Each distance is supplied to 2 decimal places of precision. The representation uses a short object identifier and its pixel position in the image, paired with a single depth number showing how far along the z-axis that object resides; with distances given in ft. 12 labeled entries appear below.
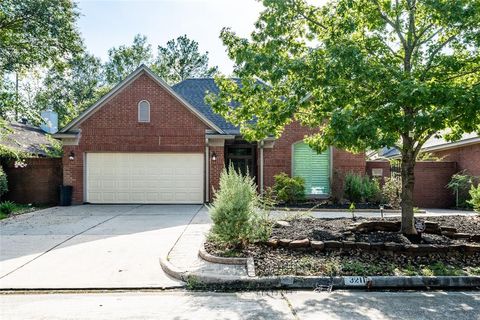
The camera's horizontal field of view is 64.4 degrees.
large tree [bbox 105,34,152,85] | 128.36
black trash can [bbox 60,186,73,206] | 49.57
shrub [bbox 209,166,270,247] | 21.57
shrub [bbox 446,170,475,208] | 49.32
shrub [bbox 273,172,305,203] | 48.93
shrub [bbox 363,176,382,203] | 48.67
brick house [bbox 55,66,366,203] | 50.42
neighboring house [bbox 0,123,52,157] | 53.14
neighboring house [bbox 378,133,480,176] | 50.19
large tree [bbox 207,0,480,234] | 19.79
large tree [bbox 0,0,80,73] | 61.05
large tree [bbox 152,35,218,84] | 127.24
